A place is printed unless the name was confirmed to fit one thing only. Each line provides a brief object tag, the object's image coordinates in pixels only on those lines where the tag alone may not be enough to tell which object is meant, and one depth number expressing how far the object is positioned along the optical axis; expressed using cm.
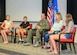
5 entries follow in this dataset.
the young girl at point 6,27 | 862
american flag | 874
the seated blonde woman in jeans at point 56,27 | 688
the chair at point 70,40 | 647
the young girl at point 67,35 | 643
